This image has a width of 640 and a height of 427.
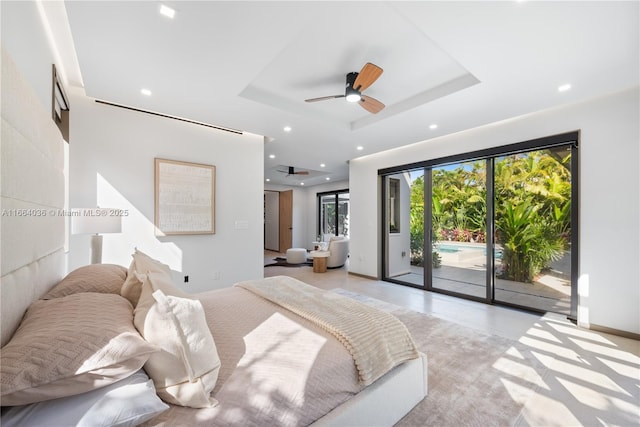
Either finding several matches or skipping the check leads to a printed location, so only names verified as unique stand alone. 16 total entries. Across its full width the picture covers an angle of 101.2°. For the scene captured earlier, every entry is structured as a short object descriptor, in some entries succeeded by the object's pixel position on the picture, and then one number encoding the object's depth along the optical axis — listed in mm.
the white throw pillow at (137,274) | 1532
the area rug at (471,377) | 1667
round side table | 6086
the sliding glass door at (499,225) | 3312
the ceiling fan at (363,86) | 2202
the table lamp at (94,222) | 2316
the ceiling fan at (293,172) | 6711
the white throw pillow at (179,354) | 1009
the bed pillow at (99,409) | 737
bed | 781
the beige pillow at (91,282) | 1455
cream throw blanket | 1418
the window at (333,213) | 8742
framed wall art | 3496
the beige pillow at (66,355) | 719
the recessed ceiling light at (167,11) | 1655
